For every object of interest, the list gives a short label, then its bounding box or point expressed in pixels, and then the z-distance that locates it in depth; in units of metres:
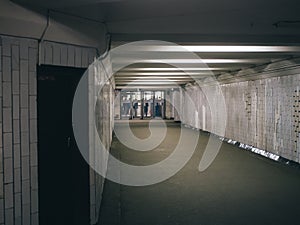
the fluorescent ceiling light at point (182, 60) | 8.43
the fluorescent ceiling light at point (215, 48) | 6.29
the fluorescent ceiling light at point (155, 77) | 14.09
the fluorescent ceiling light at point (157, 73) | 12.08
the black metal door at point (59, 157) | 3.70
